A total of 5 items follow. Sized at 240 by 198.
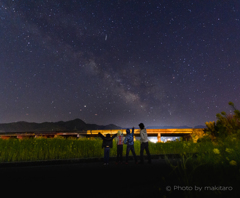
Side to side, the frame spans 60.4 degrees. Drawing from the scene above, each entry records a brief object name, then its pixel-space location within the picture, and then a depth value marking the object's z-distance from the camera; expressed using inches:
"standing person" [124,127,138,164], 439.1
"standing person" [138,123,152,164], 424.8
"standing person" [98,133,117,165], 426.8
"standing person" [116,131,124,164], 433.4
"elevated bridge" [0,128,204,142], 1879.9
